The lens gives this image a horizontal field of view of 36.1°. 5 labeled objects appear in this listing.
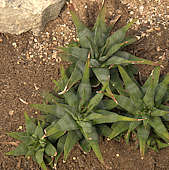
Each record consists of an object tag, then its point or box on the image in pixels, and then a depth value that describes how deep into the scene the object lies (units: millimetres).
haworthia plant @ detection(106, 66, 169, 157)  2297
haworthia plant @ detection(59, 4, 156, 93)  2449
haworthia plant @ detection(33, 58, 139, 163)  2276
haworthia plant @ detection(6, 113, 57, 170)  2484
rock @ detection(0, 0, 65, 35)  2832
